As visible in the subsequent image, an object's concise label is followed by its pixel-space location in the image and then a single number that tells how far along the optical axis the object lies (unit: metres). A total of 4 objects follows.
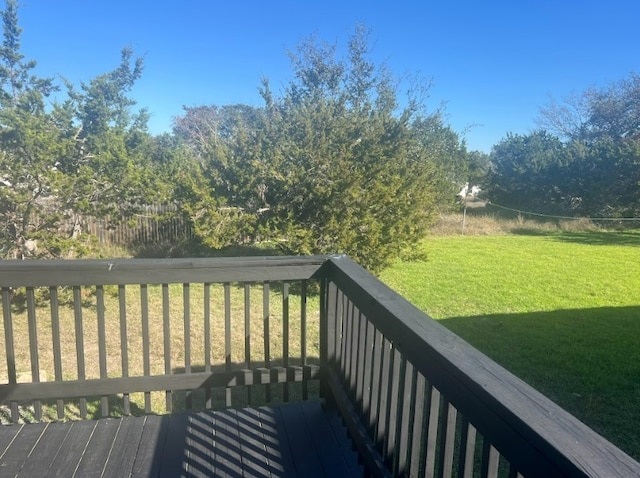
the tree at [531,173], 19.00
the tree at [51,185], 5.82
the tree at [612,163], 16.97
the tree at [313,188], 7.08
